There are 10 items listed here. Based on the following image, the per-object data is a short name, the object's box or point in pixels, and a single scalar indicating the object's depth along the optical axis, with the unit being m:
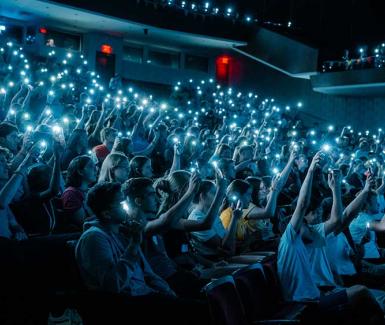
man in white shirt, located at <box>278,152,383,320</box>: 4.36
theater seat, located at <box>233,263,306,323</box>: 3.83
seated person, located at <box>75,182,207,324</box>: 3.22
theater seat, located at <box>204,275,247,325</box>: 3.29
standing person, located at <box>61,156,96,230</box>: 4.86
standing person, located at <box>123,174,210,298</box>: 3.97
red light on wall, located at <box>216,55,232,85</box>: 27.02
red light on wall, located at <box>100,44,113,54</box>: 23.22
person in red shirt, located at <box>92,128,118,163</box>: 7.35
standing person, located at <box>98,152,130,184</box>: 5.17
